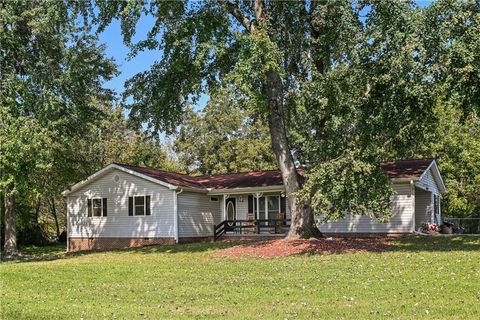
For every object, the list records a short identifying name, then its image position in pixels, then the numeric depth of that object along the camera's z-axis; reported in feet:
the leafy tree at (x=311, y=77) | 48.73
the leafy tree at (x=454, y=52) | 45.03
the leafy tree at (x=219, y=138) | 142.89
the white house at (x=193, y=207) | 79.25
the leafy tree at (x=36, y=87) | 61.57
